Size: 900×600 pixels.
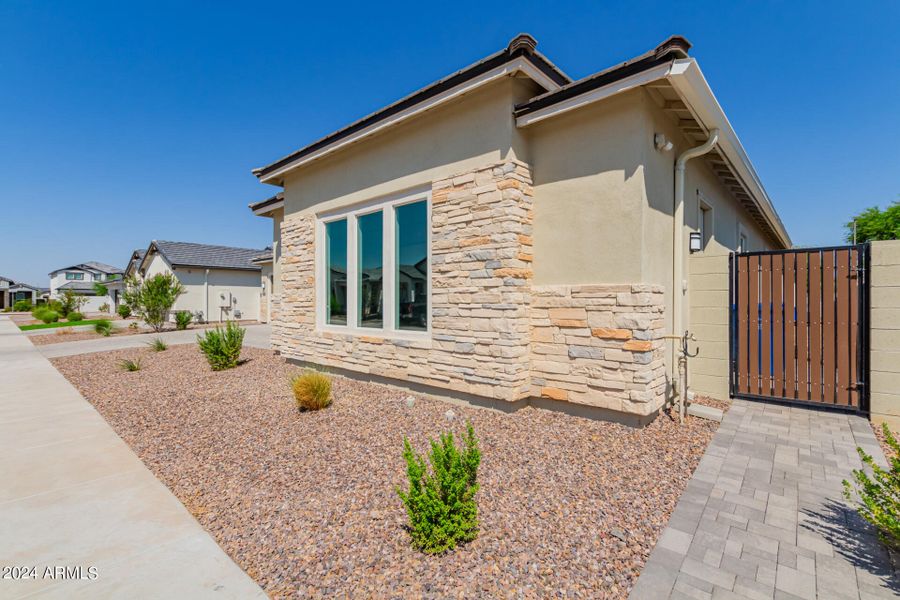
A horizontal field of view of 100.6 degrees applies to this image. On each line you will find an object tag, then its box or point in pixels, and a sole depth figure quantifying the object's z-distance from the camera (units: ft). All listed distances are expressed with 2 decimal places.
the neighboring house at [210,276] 80.07
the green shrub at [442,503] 8.25
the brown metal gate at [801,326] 17.01
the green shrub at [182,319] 62.39
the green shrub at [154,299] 57.00
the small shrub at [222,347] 27.99
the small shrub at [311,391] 17.90
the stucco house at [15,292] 158.61
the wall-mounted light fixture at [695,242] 20.29
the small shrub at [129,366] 28.19
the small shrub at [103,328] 54.60
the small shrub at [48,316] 82.09
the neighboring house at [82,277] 153.34
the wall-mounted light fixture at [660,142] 16.52
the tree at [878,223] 96.48
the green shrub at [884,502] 7.61
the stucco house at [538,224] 15.46
